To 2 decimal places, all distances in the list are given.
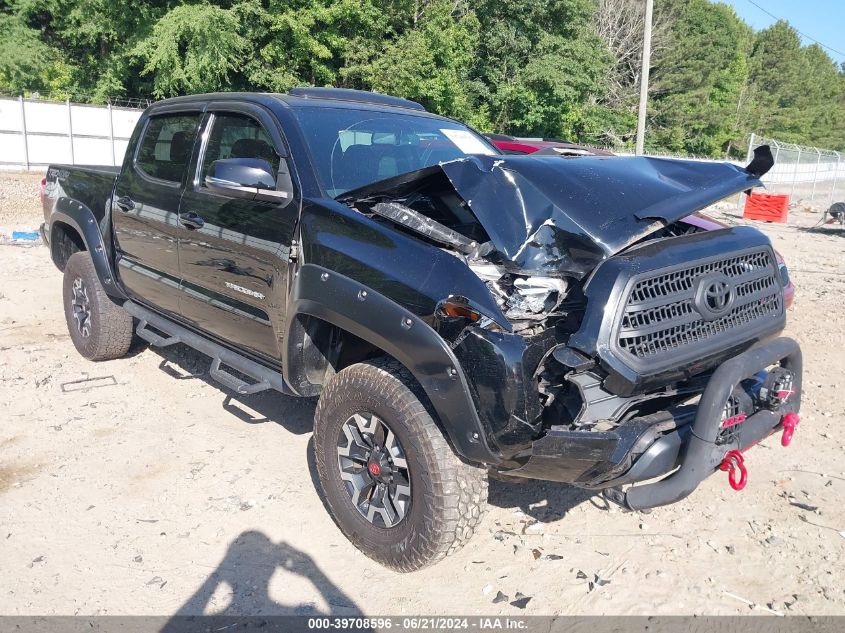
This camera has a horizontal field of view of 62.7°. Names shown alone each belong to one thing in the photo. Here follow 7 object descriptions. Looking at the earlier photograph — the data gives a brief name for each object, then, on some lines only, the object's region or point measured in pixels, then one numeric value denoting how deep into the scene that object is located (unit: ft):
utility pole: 58.59
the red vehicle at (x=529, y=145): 31.19
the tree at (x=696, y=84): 157.07
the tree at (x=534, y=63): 108.88
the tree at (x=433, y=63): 89.10
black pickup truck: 8.54
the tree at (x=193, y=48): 80.23
